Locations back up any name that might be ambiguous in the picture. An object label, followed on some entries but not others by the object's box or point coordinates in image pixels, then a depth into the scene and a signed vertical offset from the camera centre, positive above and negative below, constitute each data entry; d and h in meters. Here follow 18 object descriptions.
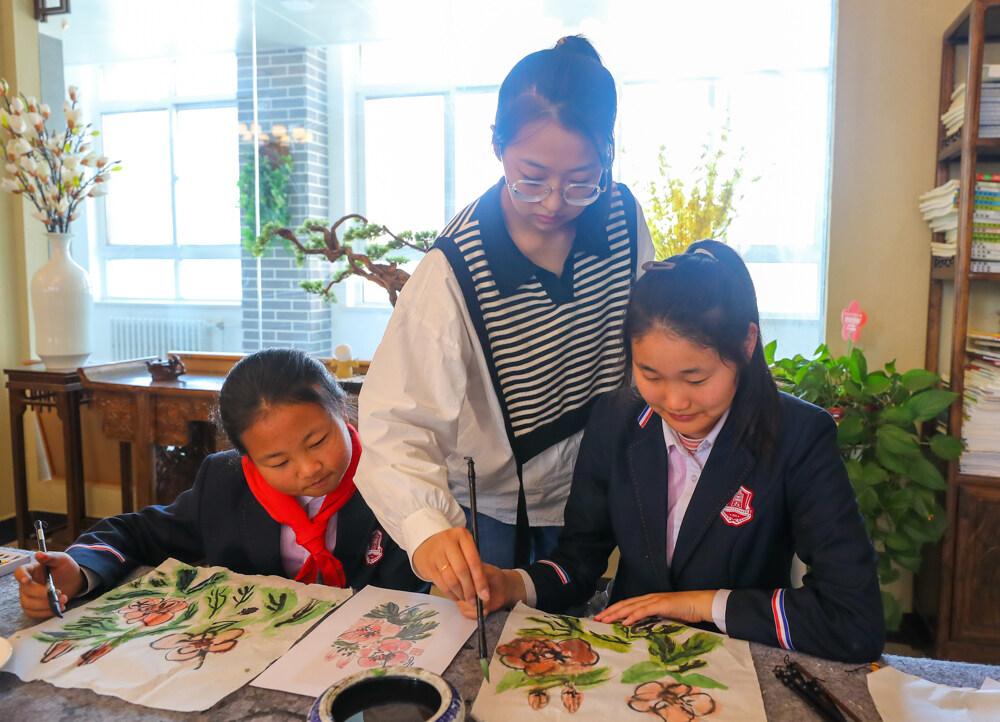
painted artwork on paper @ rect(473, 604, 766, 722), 0.71 -0.39
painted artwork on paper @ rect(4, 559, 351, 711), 0.77 -0.39
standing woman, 1.03 -0.08
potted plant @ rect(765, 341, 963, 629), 2.10 -0.43
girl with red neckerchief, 1.18 -0.35
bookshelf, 2.15 -0.70
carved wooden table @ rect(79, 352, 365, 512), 2.75 -0.46
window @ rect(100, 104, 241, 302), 4.14 +0.42
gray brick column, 3.54 +0.50
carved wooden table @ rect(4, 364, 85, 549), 2.99 -0.53
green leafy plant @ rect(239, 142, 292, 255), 3.63 +0.47
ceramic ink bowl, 0.55 -0.30
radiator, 4.21 -0.30
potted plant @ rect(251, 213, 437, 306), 2.40 +0.10
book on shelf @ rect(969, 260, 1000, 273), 2.15 +0.06
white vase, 3.01 -0.10
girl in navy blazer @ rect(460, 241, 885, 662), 0.96 -0.26
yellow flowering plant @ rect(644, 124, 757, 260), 2.72 +0.30
